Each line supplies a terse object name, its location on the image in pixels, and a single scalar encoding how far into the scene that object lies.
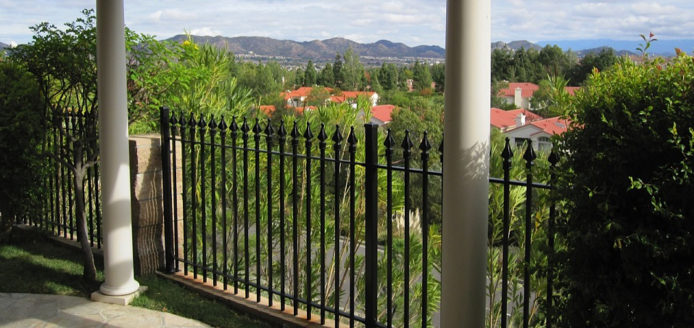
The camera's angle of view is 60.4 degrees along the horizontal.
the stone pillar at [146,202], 4.99
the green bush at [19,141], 5.59
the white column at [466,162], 2.62
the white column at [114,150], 4.29
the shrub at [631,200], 1.98
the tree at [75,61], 4.80
